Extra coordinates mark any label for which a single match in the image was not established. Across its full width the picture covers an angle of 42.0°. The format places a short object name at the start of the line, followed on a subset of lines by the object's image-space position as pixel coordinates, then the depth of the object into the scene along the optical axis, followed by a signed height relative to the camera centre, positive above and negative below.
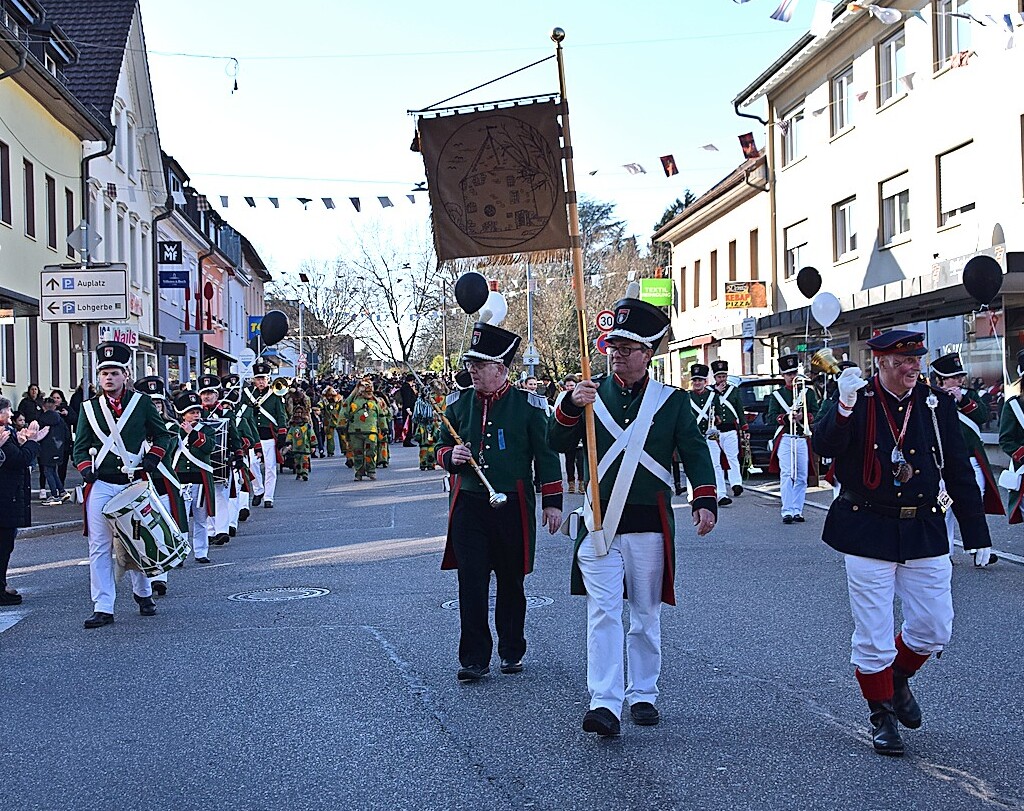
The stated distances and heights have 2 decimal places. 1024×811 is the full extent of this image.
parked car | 23.19 -0.19
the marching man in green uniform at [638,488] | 6.07 -0.39
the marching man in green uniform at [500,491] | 7.32 -0.47
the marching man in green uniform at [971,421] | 11.57 -0.20
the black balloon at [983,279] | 17.27 +1.56
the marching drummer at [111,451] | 9.52 -0.28
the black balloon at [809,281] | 25.53 +2.32
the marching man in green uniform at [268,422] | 19.16 -0.18
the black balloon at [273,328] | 21.31 +1.32
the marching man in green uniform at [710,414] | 18.19 -0.15
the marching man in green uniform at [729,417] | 18.36 -0.20
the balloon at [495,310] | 8.66 +0.64
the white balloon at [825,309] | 19.81 +1.38
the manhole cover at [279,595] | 10.34 -1.46
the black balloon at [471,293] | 10.62 +0.91
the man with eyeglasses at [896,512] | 5.73 -0.49
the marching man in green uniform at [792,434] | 15.78 -0.40
